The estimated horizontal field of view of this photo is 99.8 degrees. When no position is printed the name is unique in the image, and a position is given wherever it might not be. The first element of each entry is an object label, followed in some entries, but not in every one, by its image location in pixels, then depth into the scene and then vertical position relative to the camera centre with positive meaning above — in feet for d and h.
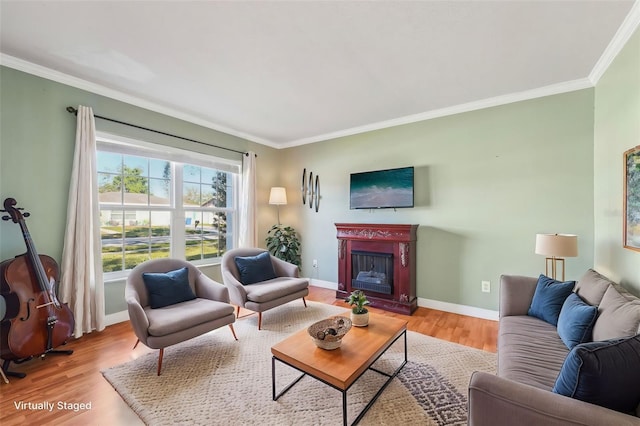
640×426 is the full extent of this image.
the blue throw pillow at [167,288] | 8.40 -2.43
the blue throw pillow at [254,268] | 10.92 -2.32
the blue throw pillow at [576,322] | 5.17 -2.16
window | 10.64 +0.38
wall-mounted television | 12.41 +1.20
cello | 6.87 -2.63
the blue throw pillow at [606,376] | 3.26 -1.97
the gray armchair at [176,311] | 7.06 -2.91
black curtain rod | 9.27 +3.46
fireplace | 11.74 -2.35
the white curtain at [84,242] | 8.98 -1.02
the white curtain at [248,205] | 14.56 +0.43
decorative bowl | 5.95 -2.72
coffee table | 5.16 -3.04
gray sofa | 3.20 -2.37
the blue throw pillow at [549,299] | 6.71 -2.17
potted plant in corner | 15.51 -1.81
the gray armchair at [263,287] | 9.74 -2.85
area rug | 5.56 -4.19
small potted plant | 7.23 -2.67
